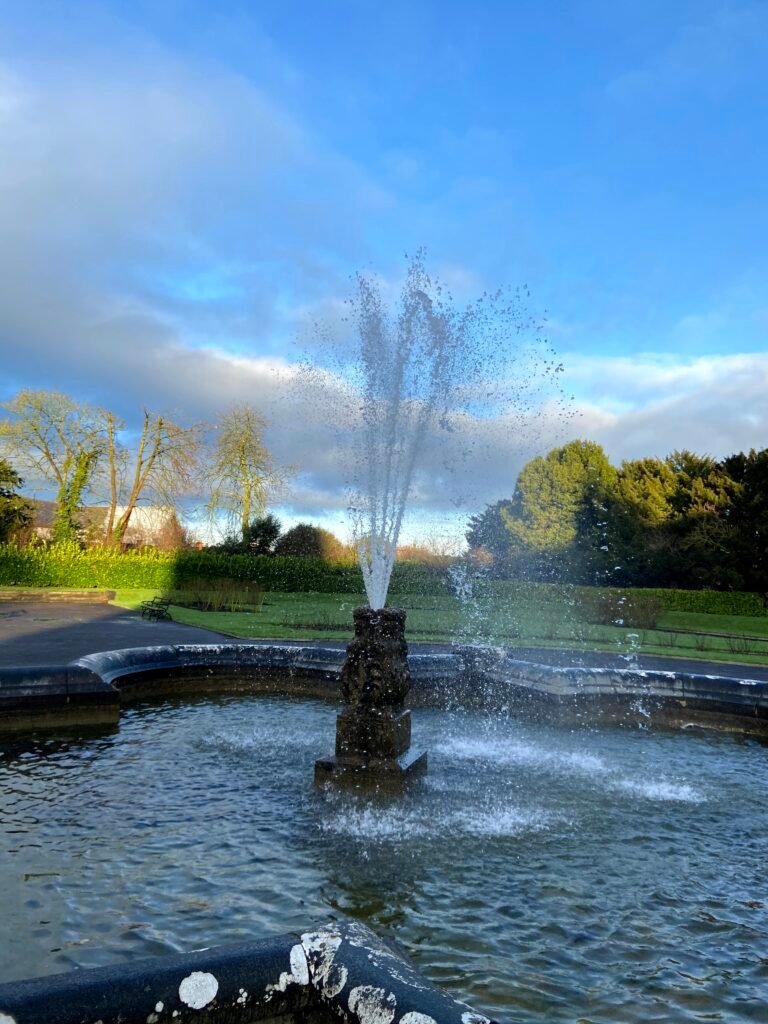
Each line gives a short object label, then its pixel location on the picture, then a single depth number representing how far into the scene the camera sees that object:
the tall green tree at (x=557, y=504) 52.53
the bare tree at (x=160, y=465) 50.53
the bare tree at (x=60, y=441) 48.41
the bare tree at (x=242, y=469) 51.44
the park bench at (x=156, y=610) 23.98
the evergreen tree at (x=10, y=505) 41.56
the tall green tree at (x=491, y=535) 54.72
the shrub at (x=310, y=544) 48.47
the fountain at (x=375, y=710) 6.63
